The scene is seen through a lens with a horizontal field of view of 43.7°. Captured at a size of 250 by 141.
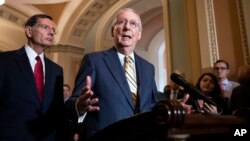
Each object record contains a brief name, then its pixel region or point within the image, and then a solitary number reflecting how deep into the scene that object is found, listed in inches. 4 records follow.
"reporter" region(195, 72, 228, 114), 110.6
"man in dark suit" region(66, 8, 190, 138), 56.4
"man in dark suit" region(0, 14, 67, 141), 70.8
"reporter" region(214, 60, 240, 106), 132.2
